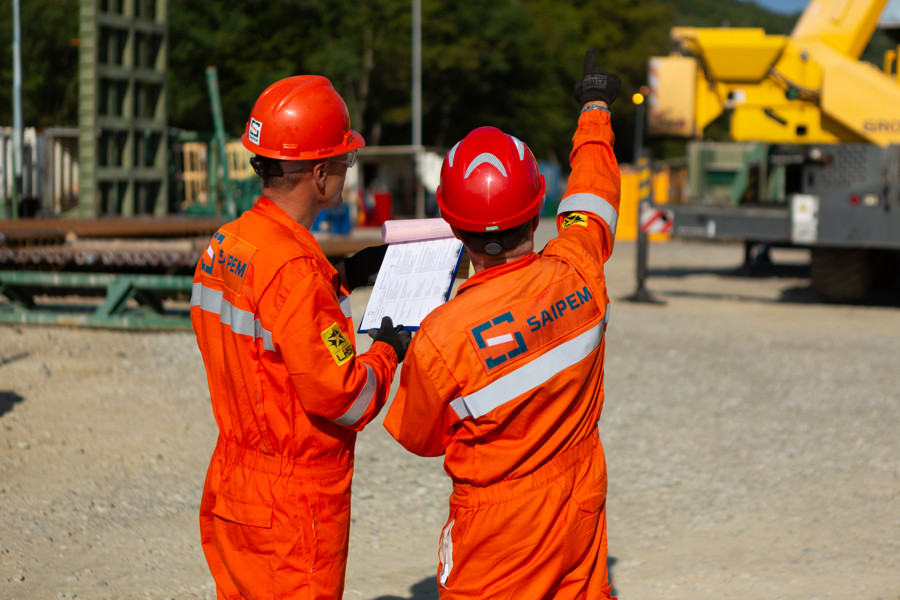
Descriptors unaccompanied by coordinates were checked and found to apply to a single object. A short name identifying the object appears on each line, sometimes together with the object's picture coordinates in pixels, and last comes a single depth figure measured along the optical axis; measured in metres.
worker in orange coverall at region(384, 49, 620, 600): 2.41
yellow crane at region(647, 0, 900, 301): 12.46
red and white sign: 13.24
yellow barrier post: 13.23
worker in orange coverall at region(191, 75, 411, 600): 2.53
